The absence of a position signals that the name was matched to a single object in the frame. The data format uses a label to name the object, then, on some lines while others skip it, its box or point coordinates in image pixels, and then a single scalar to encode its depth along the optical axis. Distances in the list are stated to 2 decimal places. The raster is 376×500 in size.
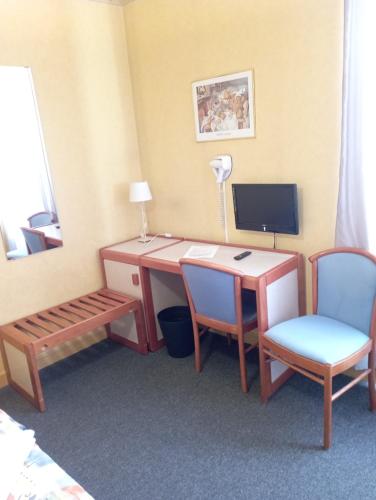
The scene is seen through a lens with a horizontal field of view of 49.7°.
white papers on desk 2.66
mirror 2.61
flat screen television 2.41
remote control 2.53
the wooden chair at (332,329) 1.90
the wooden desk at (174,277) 2.26
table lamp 3.03
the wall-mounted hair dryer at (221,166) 2.70
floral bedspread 1.14
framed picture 2.54
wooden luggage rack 2.44
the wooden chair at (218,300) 2.23
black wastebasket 2.82
